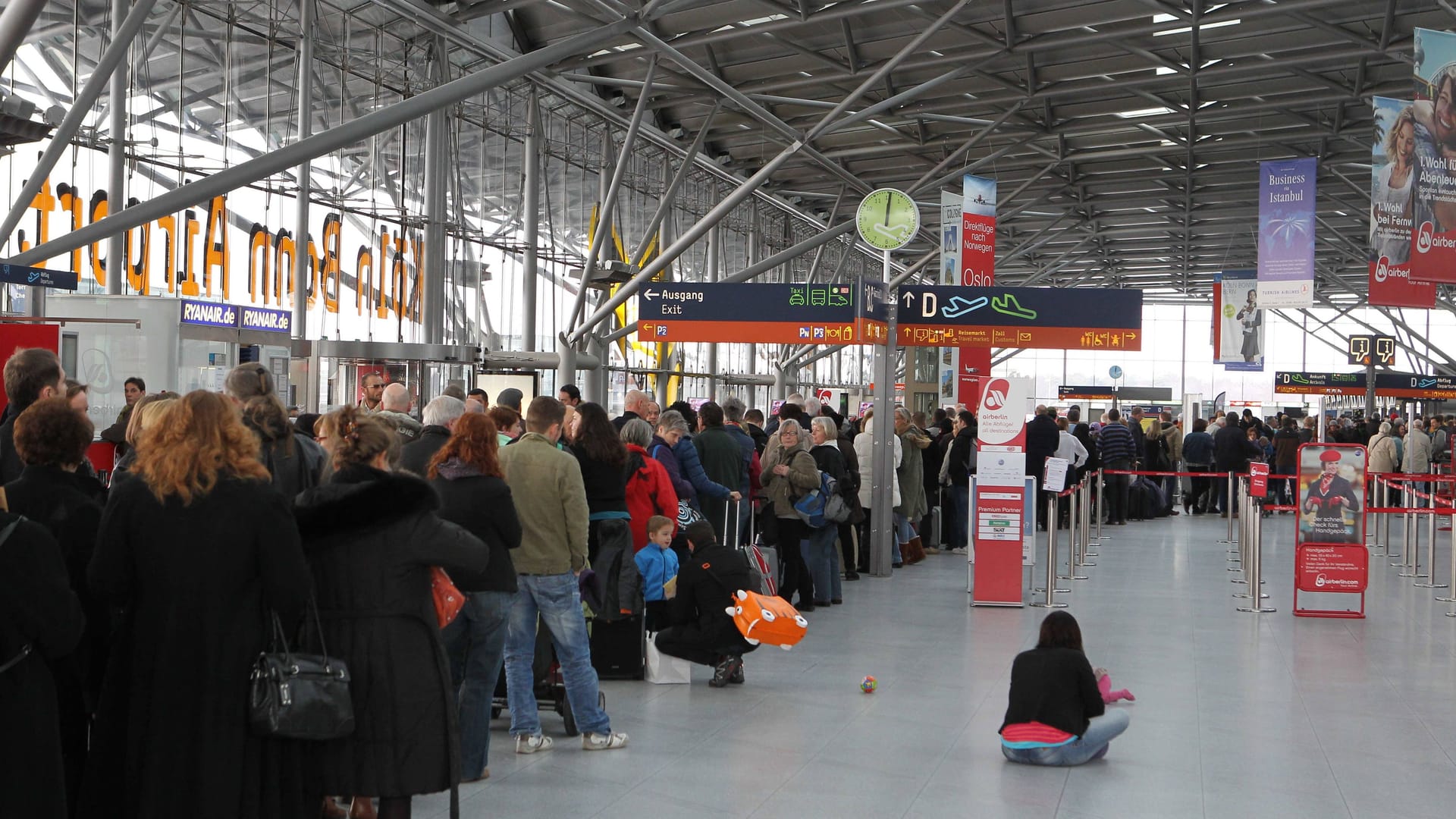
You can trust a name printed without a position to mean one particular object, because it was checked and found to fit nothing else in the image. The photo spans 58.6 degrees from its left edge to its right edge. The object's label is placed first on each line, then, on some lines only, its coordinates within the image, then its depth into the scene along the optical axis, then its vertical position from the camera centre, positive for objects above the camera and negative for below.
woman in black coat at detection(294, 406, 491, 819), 3.82 -0.71
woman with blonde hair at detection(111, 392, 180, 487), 4.47 -0.14
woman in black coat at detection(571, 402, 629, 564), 6.78 -0.39
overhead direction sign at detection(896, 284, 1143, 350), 13.86 +0.86
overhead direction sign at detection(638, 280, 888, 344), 12.93 +0.89
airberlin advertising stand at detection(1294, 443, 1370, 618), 10.68 -1.05
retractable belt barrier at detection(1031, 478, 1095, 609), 11.04 -1.45
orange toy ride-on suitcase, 7.20 -1.27
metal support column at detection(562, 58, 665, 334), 21.22 +3.11
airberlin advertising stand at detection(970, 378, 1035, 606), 10.91 -0.83
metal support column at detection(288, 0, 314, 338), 16.47 +2.12
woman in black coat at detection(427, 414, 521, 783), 4.88 -0.64
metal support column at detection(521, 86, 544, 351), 22.38 +3.32
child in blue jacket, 7.34 -0.98
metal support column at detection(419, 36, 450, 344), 19.45 +2.64
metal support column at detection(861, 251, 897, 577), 12.77 -0.71
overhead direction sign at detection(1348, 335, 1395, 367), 32.50 +1.41
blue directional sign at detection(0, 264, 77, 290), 9.29 +0.78
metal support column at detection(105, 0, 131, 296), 13.90 +2.32
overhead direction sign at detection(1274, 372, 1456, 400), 35.38 +0.49
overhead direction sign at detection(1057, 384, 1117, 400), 47.94 +0.14
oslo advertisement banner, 21.81 +2.78
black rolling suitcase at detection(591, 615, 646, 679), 7.56 -1.50
